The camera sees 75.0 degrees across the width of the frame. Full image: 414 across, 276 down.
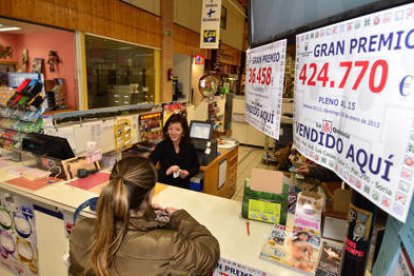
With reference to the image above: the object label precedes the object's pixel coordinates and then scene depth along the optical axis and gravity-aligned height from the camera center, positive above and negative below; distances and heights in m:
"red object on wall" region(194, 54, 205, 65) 7.22 +0.81
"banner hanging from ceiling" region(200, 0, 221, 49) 5.92 +1.46
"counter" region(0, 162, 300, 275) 1.45 -0.80
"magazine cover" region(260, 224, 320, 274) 1.30 -0.79
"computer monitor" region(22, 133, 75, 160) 2.32 -0.52
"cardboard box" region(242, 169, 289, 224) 1.59 -0.61
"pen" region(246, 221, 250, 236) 1.56 -0.80
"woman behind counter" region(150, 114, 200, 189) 2.83 -0.68
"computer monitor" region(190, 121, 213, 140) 3.64 -0.54
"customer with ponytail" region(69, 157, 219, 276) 1.04 -0.60
